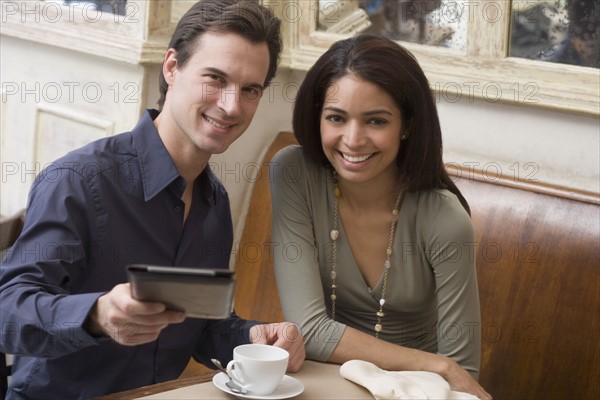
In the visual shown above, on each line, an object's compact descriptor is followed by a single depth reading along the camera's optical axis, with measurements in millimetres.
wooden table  2754
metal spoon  2753
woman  3343
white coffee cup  2743
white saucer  2742
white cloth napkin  2815
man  2835
